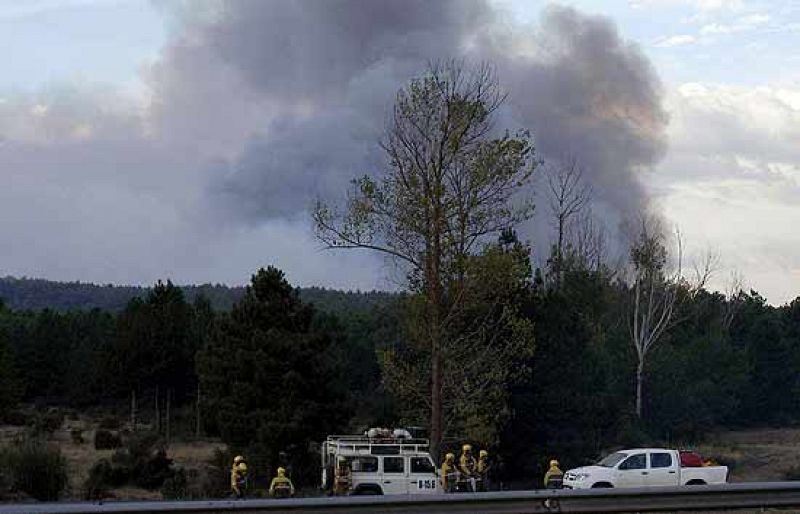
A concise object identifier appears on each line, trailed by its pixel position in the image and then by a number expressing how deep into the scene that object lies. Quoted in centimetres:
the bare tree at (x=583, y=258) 7303
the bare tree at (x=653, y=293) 6625
